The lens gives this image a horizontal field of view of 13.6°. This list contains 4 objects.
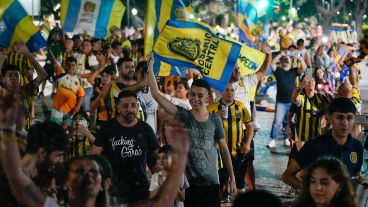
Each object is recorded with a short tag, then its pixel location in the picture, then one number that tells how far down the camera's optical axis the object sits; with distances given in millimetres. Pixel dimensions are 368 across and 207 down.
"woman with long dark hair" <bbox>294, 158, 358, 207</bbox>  8905
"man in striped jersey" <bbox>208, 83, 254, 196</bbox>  16403
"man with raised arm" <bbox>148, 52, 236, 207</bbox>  13196
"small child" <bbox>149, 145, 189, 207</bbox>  12586
